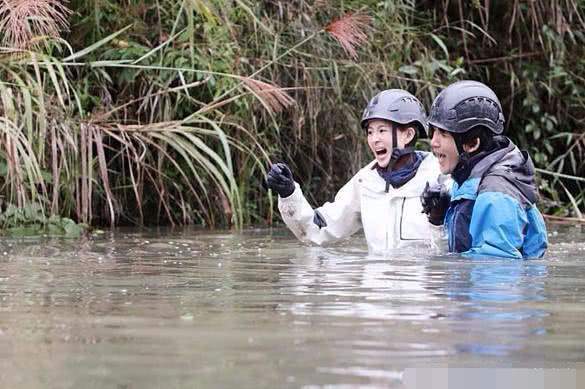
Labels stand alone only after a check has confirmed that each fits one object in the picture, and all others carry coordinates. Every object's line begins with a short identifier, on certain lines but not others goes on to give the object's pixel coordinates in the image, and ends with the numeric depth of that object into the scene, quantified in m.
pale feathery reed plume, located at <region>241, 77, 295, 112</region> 16.07
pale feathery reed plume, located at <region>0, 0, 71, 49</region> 14.26
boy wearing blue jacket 9.96
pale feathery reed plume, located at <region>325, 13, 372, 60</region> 16.16
